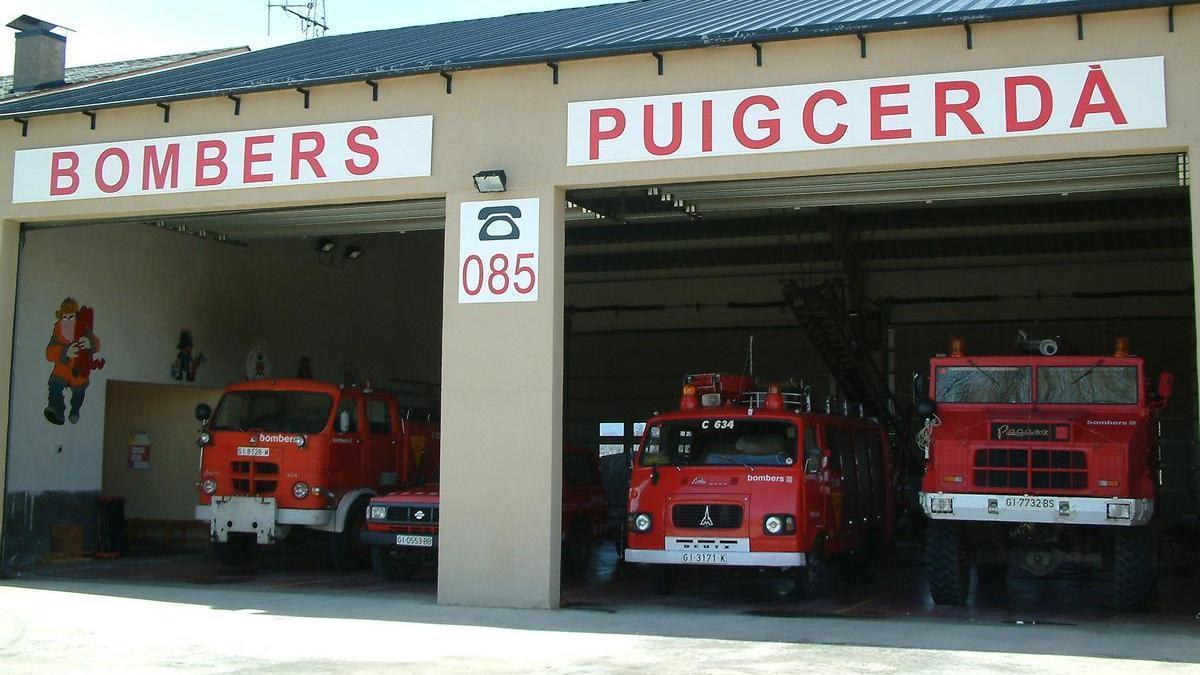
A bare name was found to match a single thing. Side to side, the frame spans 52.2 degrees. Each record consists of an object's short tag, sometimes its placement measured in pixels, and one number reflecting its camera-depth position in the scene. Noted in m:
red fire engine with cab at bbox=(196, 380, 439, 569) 14.79
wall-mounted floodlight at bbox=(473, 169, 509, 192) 12.04
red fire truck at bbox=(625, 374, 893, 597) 12.03
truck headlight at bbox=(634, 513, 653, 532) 12.47
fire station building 10.85
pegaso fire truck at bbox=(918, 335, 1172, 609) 11.59
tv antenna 26.39
